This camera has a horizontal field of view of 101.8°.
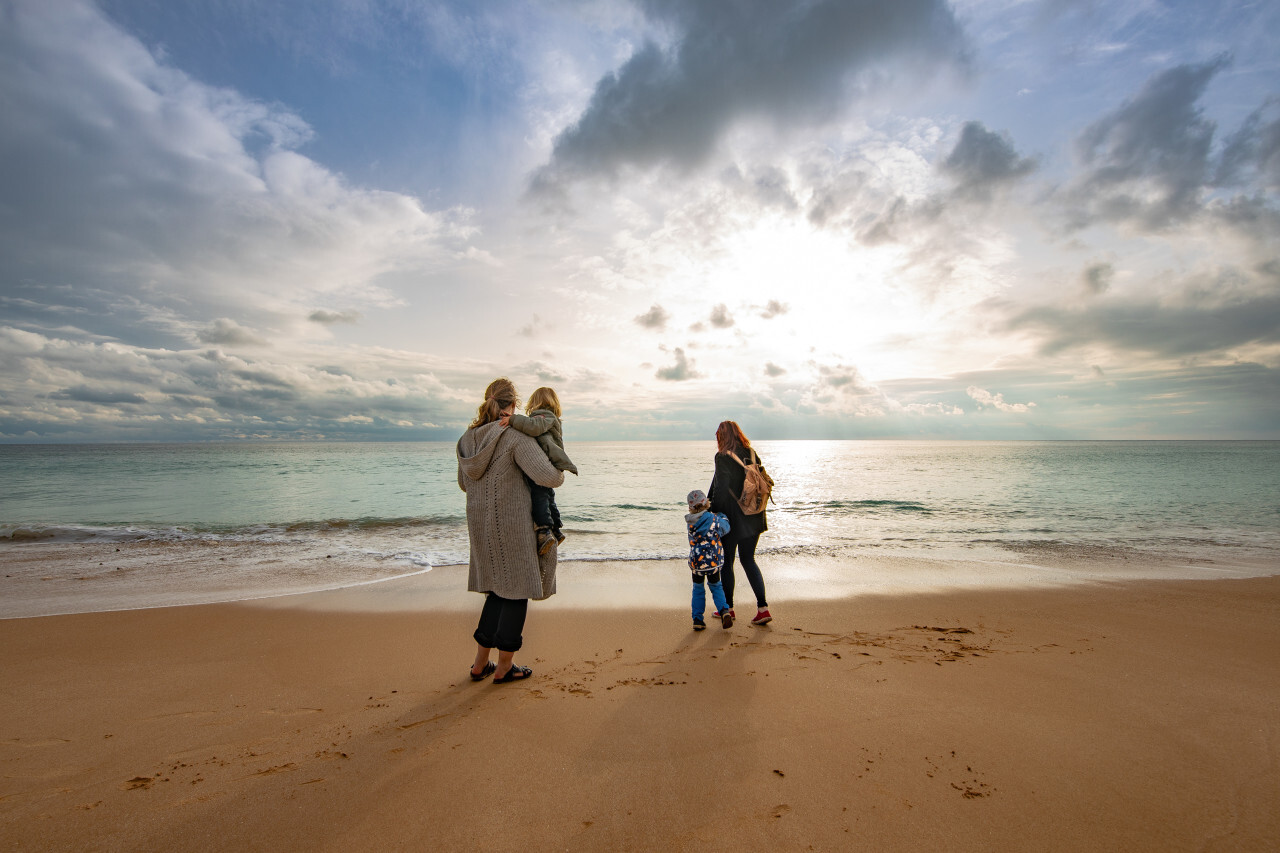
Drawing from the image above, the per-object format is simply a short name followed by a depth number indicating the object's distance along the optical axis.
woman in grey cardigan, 4.16
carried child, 4.17
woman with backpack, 6.05
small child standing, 5.86
